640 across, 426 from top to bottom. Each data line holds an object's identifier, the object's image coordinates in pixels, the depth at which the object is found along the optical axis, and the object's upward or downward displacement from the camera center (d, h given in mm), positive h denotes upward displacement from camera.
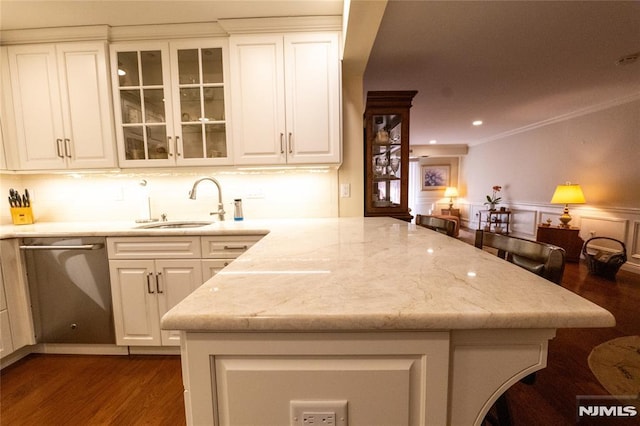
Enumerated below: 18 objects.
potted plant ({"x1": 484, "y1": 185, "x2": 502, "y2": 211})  5812 -292
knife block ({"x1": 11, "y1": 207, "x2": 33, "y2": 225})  2100 -181
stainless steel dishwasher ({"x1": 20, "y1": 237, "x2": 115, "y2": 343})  1726 -645
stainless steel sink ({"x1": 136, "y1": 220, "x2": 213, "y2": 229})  2090 -273
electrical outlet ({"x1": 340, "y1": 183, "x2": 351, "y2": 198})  2242 -7
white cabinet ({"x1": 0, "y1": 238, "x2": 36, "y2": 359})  1698 -731
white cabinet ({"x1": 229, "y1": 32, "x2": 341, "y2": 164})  1866 +659
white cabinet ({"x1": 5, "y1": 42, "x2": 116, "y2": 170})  1908 +637
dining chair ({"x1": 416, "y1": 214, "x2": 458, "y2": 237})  1544 -238
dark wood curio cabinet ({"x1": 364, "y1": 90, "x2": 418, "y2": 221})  2459 +327
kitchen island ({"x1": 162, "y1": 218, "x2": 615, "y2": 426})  517 -339
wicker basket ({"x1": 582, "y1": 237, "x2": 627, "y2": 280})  3186 -944
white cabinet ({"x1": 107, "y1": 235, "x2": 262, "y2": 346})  1724 -499
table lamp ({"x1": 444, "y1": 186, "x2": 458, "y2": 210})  7400 -179
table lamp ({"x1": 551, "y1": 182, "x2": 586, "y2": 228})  3787 -161
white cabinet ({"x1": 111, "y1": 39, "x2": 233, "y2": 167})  1936 +669
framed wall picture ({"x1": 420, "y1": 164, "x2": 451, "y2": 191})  7656 +316
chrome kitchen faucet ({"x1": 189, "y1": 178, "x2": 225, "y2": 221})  2104 -90
